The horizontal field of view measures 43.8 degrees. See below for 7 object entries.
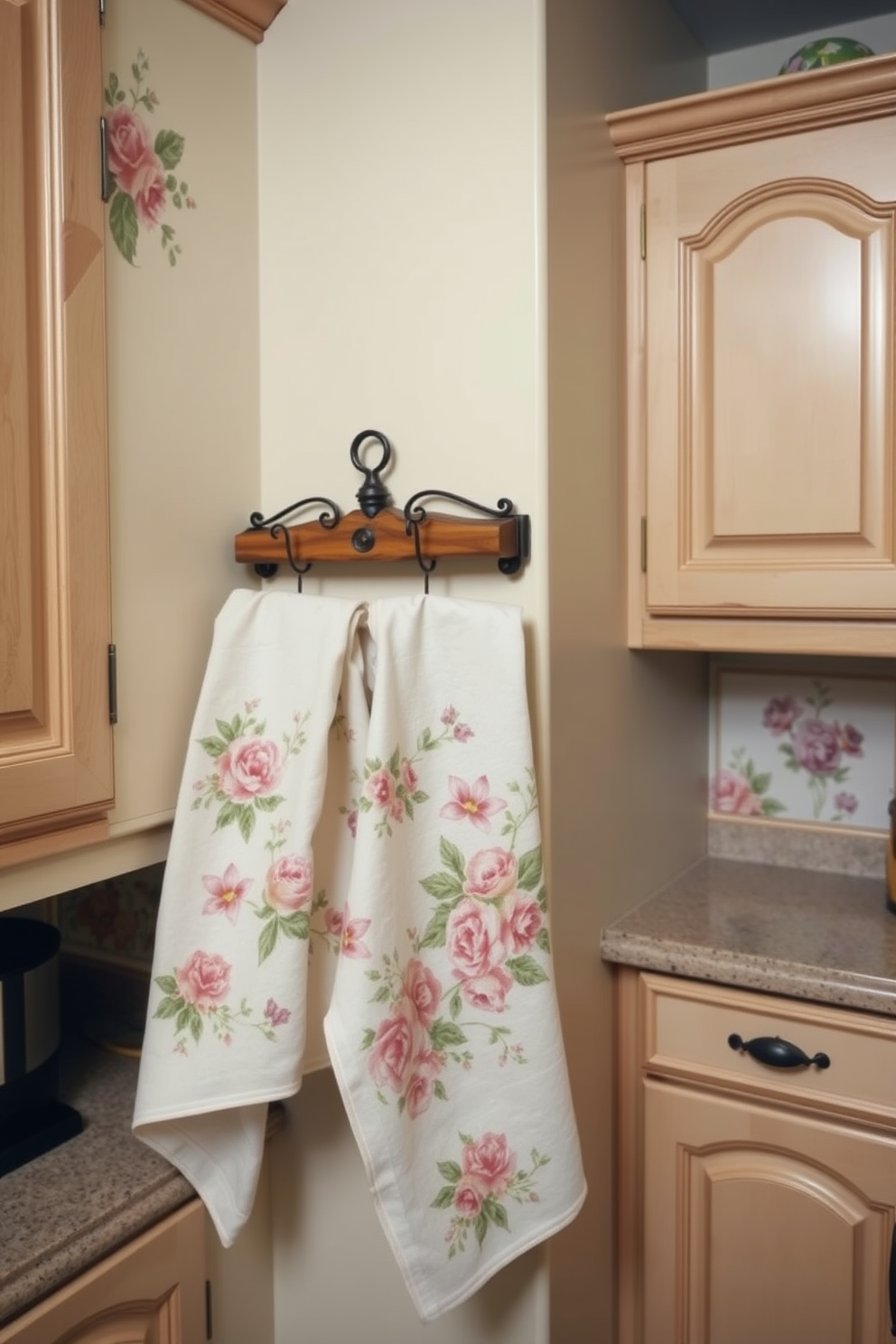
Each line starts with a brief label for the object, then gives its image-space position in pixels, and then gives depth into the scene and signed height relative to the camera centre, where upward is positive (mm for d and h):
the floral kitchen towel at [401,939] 1152 -305
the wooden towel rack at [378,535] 1231 +134
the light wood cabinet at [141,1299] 1061 -655
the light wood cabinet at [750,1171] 1344 -660
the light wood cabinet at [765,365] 1390 +368
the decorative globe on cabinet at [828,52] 1440 +776
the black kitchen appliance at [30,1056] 1195 -442
